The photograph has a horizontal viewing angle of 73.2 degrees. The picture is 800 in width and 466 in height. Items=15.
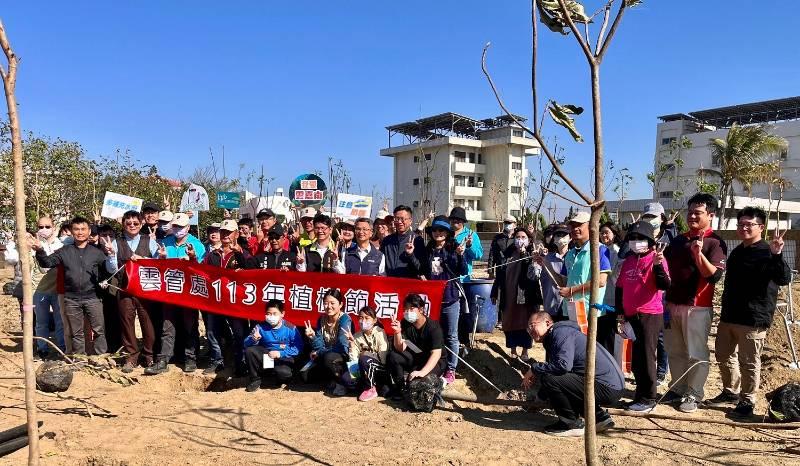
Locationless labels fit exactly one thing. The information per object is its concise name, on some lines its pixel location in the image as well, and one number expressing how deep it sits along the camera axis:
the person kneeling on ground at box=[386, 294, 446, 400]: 5.43
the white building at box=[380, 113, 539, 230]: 42.38
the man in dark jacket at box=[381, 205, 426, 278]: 6.26
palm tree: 18.81
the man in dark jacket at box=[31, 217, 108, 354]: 6.41
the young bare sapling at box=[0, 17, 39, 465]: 2.59
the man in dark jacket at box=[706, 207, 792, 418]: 4.69
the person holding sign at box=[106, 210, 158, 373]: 6.57
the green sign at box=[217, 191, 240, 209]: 15.45
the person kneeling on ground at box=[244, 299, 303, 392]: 5.93
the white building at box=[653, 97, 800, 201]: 35.22
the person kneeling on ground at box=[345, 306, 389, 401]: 5.58
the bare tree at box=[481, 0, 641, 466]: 2.43
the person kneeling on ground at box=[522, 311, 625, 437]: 4.45
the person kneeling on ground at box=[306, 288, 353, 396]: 5.70
